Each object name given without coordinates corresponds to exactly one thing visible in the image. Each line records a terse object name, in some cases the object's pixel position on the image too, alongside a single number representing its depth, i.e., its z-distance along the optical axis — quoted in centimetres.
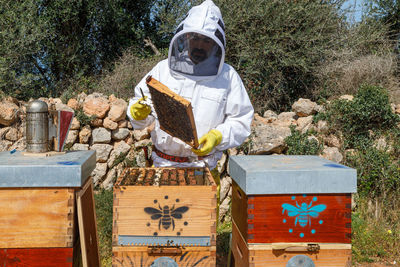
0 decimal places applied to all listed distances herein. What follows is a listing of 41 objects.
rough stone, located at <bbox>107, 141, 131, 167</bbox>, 438
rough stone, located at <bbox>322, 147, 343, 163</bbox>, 420
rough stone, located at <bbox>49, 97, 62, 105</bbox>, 446
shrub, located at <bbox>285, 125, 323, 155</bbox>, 417
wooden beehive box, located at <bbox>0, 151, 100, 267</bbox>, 157
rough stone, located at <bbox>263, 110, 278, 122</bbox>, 485
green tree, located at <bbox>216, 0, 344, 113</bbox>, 582
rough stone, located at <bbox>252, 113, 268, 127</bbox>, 458
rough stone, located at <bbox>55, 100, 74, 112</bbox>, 417
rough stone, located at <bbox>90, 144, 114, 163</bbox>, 430
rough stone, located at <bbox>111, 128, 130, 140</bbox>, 440
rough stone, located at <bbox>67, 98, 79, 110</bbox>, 432
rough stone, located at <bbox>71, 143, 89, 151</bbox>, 426
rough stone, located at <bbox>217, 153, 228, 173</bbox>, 421
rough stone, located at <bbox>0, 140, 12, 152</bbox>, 403
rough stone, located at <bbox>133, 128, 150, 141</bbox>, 445
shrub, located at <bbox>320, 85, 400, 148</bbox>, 440
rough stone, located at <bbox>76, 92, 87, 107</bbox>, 442
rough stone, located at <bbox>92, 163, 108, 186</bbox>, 429
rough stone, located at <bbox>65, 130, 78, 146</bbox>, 422
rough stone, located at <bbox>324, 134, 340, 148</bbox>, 444
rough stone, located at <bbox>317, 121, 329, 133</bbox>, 450
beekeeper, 233
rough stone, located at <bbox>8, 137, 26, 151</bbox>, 410
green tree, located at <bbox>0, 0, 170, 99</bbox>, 552
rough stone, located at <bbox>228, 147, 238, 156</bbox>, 427
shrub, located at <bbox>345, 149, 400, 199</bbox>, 397
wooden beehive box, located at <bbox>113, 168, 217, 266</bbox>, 161
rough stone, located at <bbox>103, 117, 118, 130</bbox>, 434
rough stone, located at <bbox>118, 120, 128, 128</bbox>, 444
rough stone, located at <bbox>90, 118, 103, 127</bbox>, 431
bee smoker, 185
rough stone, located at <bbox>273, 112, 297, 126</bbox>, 473
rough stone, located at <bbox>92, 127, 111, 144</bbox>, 432
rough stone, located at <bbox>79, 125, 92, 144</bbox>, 426
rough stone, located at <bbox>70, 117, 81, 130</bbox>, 422
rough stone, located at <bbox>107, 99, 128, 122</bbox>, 432
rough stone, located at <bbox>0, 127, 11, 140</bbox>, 409
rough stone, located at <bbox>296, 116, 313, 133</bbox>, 460
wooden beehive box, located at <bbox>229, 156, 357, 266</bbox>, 164
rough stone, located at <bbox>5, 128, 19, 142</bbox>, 412
